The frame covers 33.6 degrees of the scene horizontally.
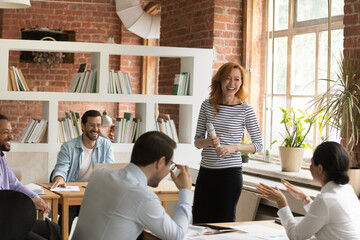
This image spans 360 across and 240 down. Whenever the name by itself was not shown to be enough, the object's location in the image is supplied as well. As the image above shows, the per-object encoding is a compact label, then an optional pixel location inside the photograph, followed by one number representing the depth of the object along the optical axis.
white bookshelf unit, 5.73
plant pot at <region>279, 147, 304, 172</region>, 5.21
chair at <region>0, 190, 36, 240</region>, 2.80
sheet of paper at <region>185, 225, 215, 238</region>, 2.77
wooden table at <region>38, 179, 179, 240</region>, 4.12
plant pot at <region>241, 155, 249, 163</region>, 6.06
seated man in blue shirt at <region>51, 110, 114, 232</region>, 4.91
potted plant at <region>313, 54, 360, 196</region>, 4.33
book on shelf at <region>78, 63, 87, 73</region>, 6.13
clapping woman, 2.52
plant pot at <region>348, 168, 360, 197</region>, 4.23
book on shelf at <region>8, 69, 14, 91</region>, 5.79
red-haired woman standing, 4.09
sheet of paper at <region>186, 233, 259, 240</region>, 2.69
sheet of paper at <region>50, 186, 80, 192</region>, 4.26
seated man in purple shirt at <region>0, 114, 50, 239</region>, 3.90
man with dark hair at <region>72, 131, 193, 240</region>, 2.46
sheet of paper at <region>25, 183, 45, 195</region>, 4.11
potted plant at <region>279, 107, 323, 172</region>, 5.21
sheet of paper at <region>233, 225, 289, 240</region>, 2.79
